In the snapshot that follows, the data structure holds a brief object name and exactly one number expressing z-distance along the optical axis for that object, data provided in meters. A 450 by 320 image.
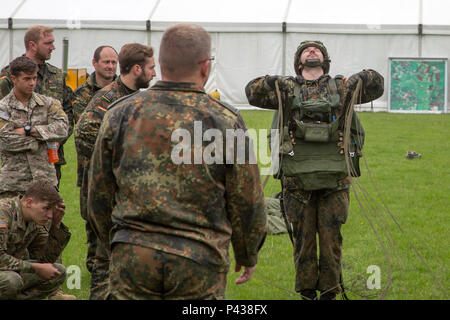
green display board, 22.42
